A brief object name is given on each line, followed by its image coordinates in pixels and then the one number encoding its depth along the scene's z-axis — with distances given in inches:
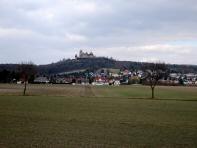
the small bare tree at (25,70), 3809.1
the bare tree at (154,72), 3607.3
